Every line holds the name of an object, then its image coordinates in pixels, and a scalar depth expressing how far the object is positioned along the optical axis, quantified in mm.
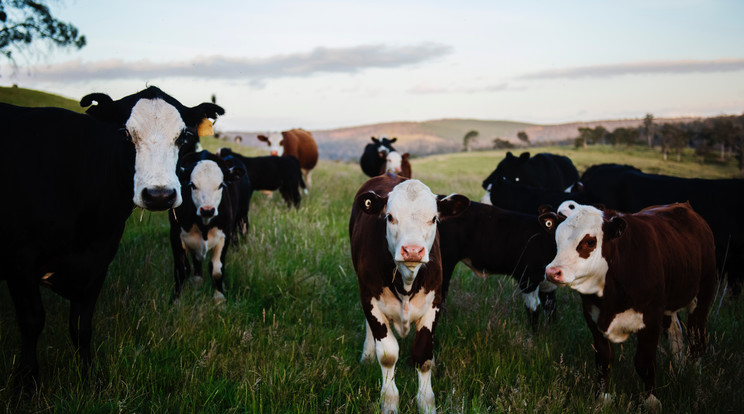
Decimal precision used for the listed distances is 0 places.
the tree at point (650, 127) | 45044
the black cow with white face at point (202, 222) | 6172
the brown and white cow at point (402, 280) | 3658
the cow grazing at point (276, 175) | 11445
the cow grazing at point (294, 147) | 19150
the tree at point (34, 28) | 12422
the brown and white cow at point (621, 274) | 3795
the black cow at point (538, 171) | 10219
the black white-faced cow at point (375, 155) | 16219
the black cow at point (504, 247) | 5523
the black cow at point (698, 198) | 6191
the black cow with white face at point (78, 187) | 3527
